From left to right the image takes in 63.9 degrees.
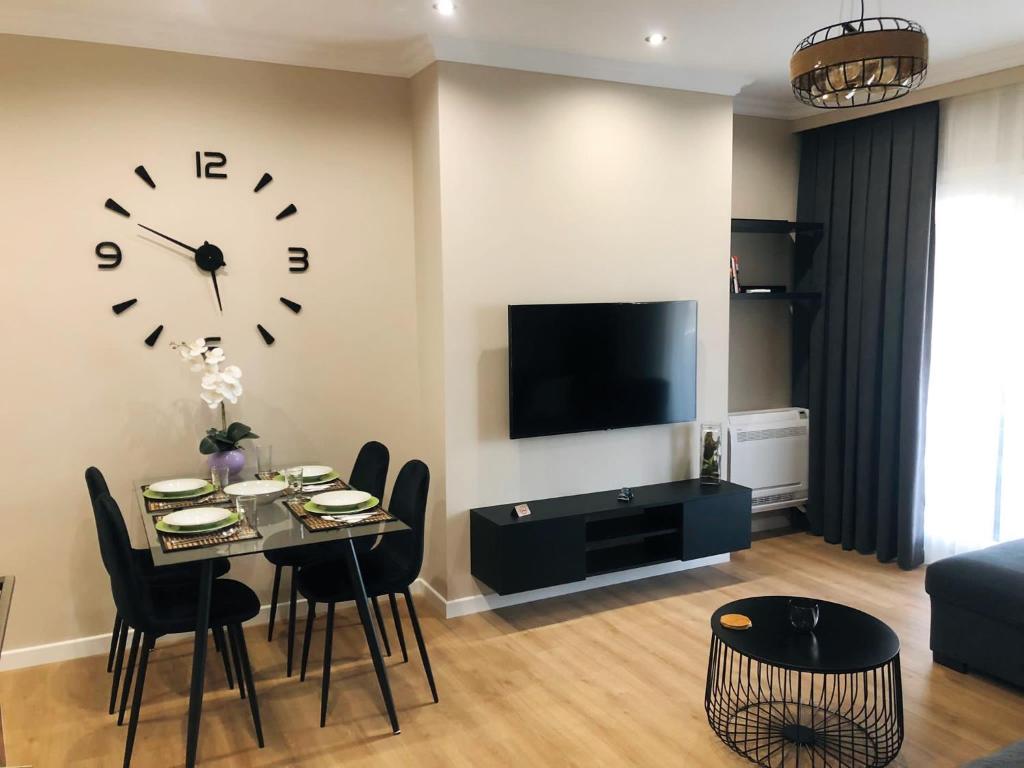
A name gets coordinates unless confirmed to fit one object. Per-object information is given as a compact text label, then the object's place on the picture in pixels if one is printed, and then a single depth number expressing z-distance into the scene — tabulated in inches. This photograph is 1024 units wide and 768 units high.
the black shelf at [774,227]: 193.3
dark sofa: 124.2
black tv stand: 151.8
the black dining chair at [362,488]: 141.4
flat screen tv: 157.8
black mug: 108.2
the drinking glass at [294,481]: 130.9
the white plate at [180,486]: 126.4
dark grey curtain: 180.1
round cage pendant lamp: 87.0
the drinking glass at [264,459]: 148.6
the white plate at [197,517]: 109.1
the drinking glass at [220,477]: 132.3
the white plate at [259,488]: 127.1
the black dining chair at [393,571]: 121.7
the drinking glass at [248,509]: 115.8
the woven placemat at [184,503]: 122.0
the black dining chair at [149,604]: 105.0
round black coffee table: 103.7
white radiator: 195.2
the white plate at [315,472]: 137.7
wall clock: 140.5
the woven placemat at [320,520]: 112.4
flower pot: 136.7
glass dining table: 102.9
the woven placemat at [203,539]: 104.1
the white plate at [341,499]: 118.8
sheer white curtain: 165.8
